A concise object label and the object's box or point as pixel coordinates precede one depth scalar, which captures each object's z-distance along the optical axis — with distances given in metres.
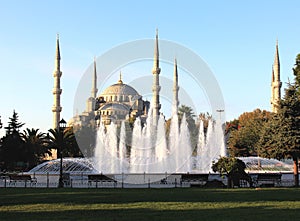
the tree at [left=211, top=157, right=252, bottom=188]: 20.80
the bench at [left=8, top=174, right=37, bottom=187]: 23.80
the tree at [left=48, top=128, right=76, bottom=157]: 42.28
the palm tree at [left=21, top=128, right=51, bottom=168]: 43.16
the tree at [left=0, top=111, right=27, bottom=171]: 42.09
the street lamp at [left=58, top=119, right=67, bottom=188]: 21.38
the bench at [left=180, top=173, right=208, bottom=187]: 22.53
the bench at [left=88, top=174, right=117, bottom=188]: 22.73
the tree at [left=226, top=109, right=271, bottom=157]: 49.62
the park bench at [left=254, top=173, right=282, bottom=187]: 22.36
